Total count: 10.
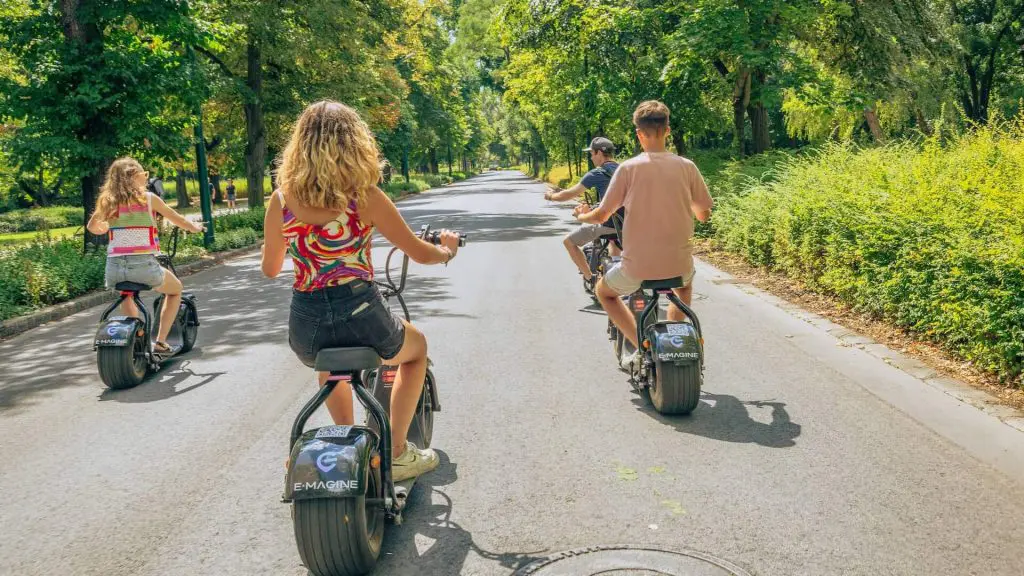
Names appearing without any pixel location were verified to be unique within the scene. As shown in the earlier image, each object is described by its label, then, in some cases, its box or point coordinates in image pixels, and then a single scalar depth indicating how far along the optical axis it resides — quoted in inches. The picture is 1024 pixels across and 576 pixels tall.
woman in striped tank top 254.1
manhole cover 122.6
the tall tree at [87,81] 506.6
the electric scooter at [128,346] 245.9
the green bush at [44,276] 398.4
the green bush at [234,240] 671.6
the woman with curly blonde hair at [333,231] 119.2
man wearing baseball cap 324.2
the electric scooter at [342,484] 114.3
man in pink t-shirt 199.3
